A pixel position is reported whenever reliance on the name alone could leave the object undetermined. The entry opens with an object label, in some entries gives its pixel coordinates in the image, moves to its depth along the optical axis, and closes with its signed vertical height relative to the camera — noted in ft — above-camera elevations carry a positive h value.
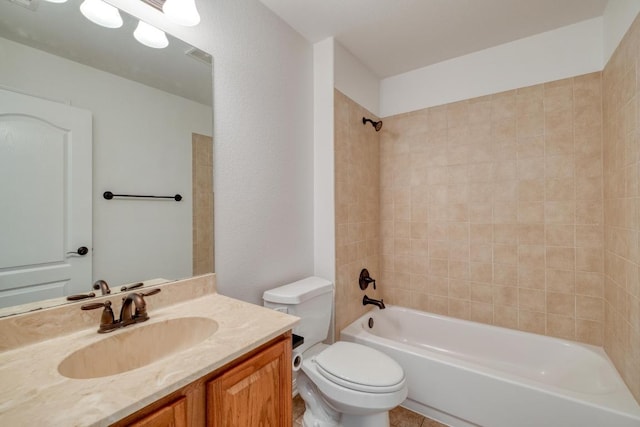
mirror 2.94 +1.32
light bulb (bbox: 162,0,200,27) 3.76 +2.82
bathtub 4.28 -3.10
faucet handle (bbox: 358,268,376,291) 7.28 -1.72
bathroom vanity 1.91 -1.27
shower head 7.52 +2.58
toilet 4.21 -2.57
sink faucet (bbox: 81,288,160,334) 3.05 -1.09
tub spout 7.09 -2.27
